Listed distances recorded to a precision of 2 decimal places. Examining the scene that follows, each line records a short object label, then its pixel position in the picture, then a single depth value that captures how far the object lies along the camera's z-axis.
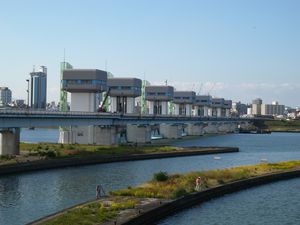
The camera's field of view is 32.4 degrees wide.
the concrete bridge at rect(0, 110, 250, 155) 74.75
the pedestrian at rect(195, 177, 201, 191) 47.12
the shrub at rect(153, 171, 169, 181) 50.72
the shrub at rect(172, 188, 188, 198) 42.89
